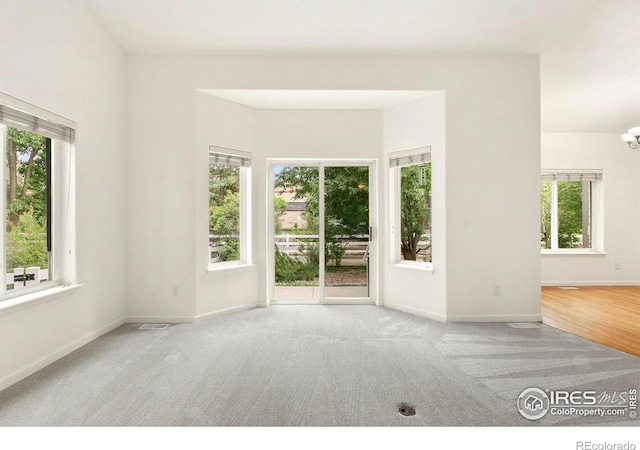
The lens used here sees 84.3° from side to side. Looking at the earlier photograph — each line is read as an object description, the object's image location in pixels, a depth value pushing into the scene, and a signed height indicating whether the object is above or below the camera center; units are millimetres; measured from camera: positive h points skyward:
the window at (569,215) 6914 +118
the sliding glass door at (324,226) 5090 -45
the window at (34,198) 2664 +227
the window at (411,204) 4625 +250
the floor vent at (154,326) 3924 -1156
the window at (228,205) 4520 +247
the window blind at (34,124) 2531 +799
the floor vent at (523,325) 4016 -1190
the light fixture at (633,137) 4923 +1199
